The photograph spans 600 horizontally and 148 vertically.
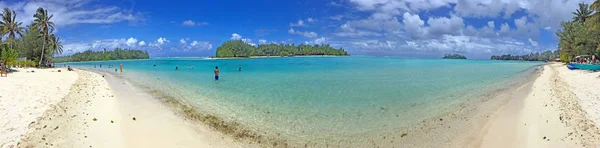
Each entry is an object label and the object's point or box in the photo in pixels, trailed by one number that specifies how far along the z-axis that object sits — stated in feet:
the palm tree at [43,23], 175.63
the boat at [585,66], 107.03
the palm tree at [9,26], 154.71
